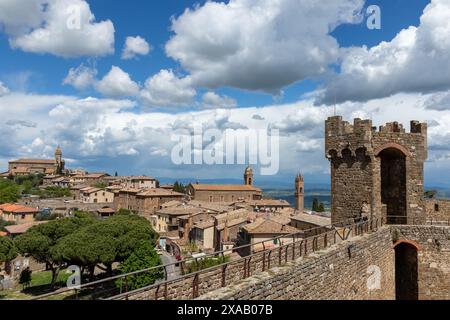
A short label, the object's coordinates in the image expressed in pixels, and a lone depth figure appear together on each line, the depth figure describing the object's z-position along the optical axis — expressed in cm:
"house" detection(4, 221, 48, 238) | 6488
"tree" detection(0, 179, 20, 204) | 10060
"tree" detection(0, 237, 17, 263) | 4538
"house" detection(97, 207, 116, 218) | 9031
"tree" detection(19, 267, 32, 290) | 4571
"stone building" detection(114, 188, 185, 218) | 9250
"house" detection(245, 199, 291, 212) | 9181
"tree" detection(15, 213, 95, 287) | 4116
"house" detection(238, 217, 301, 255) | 4459
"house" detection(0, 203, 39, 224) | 8031
